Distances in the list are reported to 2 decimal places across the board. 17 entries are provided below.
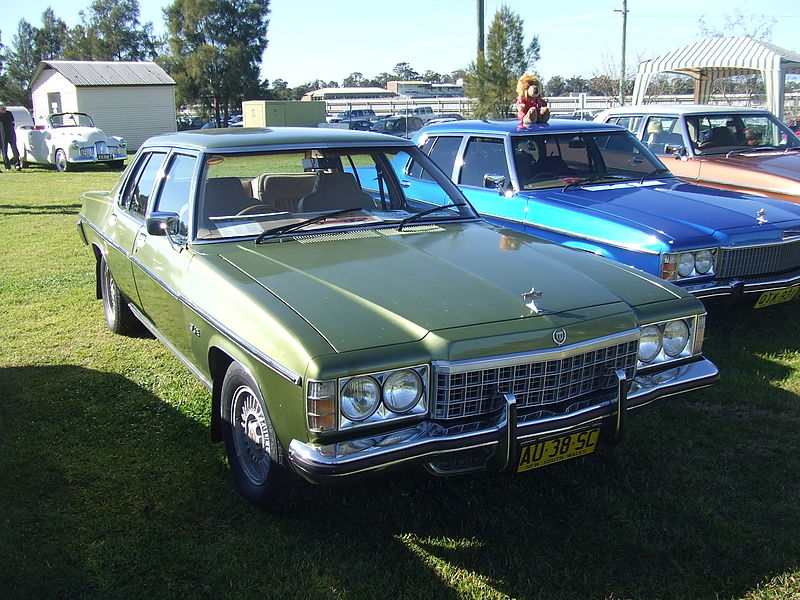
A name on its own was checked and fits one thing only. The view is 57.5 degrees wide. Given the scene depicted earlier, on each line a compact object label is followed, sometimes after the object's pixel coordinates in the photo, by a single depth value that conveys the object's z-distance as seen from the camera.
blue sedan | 5.34
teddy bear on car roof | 7.00
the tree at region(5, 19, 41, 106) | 67.81
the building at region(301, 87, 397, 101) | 72.22
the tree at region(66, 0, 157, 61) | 66.86
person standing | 22.23
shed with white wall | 33.44
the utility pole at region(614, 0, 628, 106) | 25.46
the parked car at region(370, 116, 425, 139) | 31.62
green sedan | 2.78
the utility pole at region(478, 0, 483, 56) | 18.93
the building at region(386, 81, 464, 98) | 75.50
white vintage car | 21.34
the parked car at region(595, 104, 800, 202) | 7.69
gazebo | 14.03
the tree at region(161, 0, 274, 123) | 49.06
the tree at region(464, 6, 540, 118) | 29.02
